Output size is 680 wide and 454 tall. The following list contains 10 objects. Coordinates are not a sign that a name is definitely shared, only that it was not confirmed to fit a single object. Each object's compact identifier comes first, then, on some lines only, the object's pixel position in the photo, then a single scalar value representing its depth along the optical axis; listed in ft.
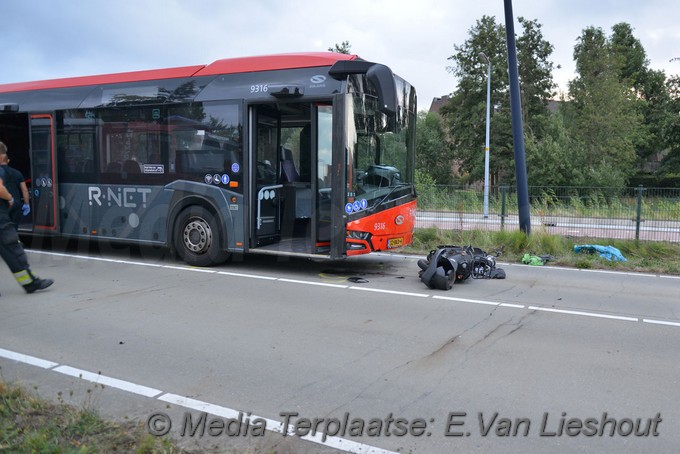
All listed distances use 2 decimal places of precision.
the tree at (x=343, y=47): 123.03
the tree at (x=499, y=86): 138.62
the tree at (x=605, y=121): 128.16
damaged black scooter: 27.22
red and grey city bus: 28.99
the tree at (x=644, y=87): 151.12
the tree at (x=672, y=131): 140.67
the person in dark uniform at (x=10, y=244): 24.40
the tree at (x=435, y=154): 168.04
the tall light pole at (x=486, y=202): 45.23
